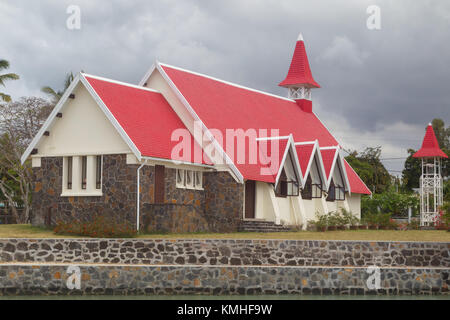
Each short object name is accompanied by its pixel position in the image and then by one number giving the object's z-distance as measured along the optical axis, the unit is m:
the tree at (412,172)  74.81
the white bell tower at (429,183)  42.41
